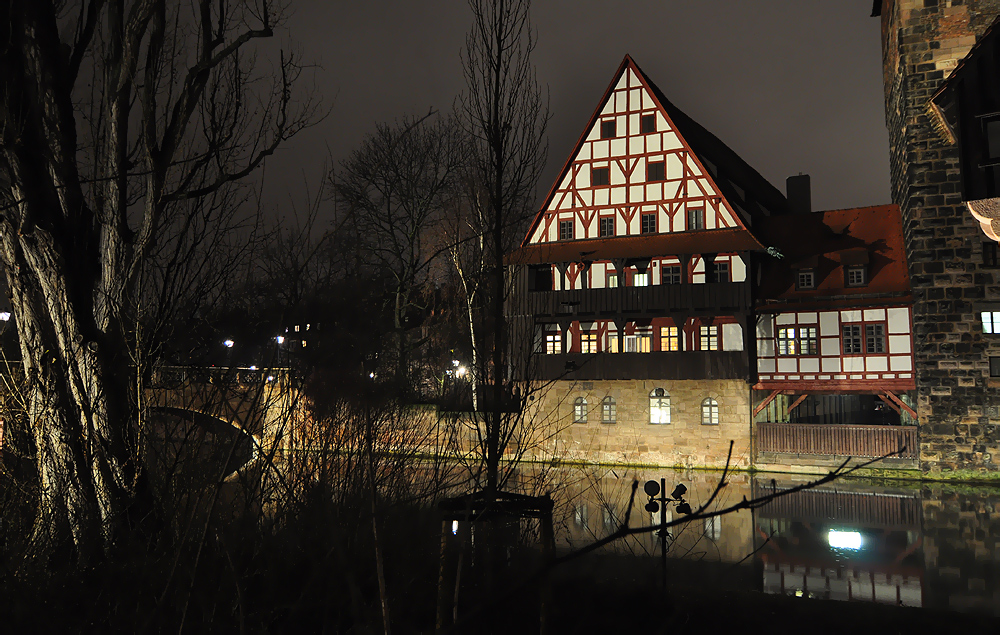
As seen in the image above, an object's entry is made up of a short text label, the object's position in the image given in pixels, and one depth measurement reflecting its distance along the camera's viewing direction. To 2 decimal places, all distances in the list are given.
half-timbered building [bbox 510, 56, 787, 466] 23.84
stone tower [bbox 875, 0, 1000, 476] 21.17
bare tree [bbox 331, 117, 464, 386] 29.00
